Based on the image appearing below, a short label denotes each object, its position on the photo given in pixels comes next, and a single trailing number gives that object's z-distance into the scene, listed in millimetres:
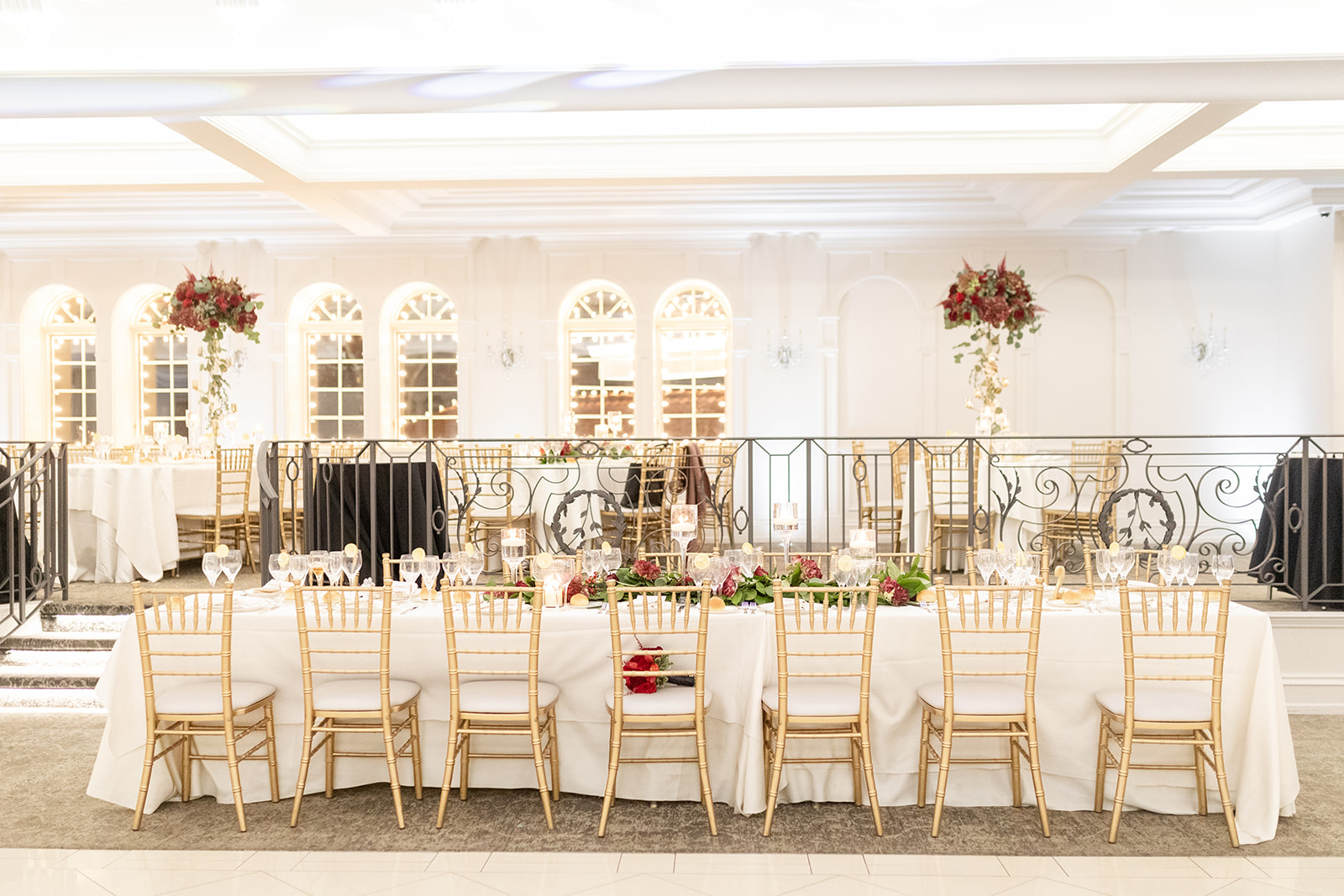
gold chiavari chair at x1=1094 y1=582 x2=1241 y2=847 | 3729
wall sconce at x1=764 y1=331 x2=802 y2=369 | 10633
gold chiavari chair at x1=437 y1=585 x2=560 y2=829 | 3818
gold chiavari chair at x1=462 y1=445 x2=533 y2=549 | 7348
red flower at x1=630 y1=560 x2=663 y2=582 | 4238
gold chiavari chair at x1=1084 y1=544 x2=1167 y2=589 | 4621
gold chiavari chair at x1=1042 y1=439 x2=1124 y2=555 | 7355
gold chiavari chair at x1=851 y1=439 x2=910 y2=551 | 8047
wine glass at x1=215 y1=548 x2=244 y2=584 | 4277
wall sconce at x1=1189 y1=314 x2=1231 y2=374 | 10430
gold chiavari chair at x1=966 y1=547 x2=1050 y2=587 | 4590
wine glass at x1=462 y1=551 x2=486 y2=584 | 4258
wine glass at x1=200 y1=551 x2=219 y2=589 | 4242
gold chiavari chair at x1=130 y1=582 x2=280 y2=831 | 3846
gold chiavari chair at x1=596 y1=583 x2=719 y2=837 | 3764
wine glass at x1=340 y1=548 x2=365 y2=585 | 4352
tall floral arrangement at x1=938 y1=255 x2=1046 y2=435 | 8289
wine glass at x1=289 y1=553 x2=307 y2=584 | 4164
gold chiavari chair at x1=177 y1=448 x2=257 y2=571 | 7906
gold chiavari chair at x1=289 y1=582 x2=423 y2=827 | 3867
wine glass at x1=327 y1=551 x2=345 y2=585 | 4270
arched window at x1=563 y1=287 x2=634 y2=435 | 11195
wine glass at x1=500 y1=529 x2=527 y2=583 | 4422
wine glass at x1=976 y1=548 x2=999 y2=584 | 4254
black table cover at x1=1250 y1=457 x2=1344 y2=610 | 5953
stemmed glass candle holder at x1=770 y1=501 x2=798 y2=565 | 4559
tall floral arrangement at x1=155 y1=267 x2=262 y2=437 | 8602
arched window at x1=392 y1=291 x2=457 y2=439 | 11289
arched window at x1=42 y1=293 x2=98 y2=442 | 11383
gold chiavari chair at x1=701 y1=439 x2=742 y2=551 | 8545
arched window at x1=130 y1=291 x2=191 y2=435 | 11375
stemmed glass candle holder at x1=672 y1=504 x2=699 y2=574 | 4516
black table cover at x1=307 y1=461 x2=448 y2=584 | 6340
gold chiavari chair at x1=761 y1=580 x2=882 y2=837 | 3746
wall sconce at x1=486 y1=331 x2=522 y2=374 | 10859
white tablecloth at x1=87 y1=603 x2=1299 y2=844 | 4023
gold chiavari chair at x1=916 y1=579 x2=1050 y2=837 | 3775
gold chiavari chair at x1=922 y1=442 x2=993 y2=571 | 7918
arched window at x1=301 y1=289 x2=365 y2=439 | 11312
